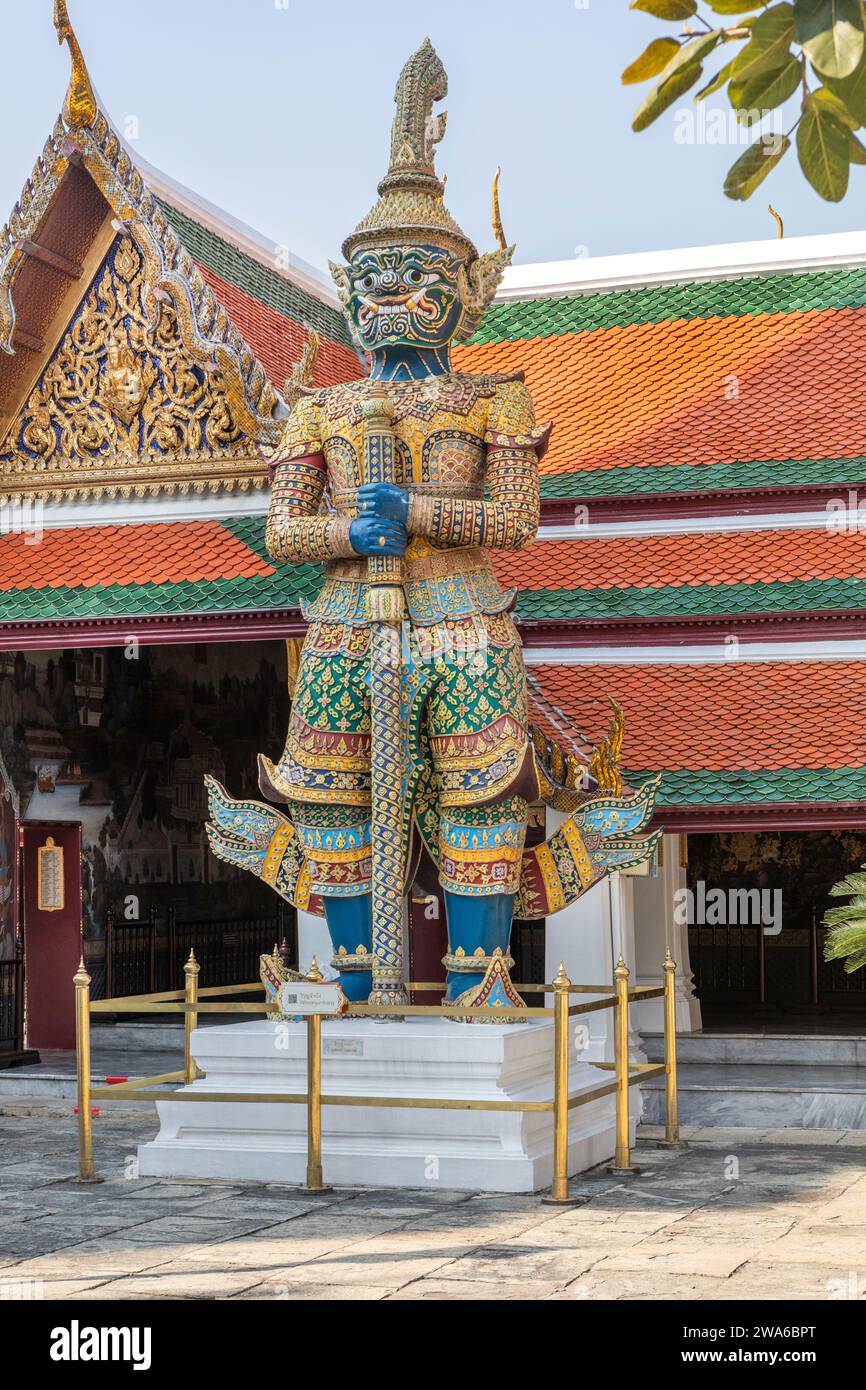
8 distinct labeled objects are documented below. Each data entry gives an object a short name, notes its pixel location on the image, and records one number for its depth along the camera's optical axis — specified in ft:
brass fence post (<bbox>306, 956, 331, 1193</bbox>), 24.94
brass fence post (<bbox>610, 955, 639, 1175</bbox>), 26.71
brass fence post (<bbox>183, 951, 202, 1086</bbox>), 28.55
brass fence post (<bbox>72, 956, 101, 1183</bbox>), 26.53
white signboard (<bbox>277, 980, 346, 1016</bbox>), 25.17
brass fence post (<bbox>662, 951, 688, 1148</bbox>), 28.81
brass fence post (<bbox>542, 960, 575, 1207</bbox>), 24.21
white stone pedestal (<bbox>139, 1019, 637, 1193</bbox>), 25.36
